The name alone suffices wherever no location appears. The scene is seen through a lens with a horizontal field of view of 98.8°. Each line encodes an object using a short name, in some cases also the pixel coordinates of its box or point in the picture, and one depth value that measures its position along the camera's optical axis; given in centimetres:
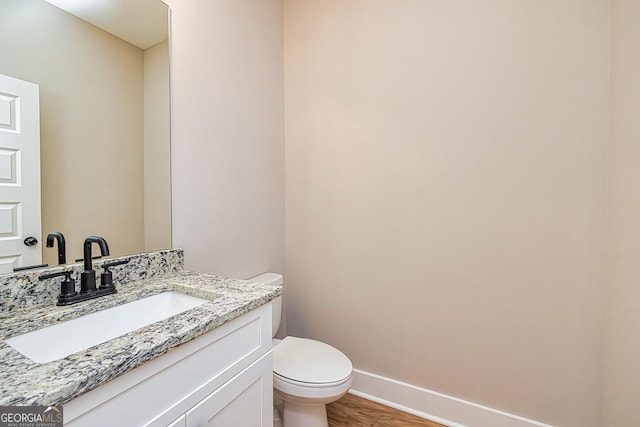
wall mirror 89
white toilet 122
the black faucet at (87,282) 85
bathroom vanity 49
